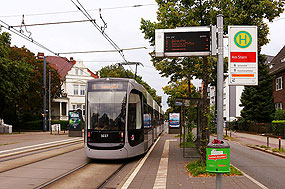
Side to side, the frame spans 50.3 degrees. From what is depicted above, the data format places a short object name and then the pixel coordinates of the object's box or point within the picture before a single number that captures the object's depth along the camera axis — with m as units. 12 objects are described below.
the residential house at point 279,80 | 33.34
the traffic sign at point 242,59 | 5.98
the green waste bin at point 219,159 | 5.29
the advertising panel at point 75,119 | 29.36
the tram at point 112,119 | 11.38
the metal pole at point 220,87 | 5.77
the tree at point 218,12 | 11.85
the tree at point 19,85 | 33.94
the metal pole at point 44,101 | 38.49
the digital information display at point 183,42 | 7.90
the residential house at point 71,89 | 58.41
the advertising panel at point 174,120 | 33.38
